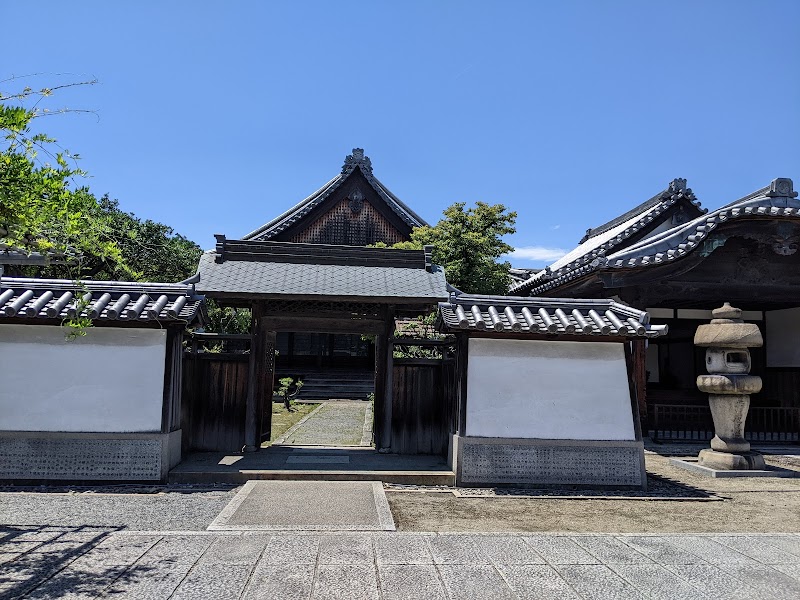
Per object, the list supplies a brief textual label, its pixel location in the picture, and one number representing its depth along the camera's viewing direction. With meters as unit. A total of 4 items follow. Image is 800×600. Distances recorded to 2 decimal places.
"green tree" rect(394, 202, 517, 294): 15.78
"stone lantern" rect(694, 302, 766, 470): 10.30
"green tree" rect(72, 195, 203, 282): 22.23
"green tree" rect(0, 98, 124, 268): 4.47
